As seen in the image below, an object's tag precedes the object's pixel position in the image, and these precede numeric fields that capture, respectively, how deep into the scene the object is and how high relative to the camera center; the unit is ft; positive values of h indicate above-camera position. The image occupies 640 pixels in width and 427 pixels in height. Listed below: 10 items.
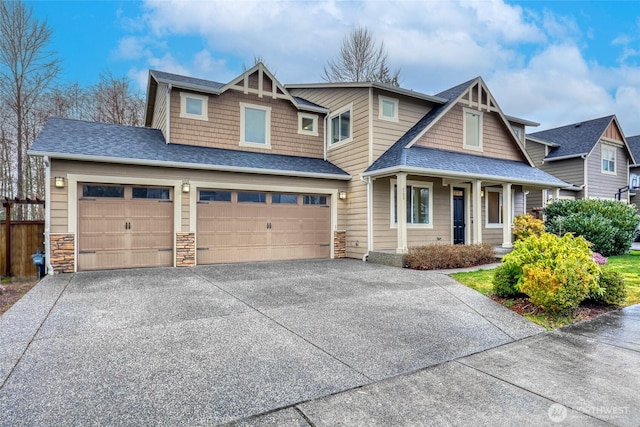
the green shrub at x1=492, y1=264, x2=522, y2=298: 20.18 -3.67
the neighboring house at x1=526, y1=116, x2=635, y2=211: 57.21 +9.91
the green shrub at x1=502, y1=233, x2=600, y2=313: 17.29 -2.72
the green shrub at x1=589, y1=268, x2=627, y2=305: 18.93 -3.84
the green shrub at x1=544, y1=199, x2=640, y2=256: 36.94 -0.51
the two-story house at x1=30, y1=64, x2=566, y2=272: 29.48 +4.20
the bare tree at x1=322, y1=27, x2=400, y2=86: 70.90 +30.96
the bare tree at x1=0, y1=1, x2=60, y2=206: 47.52 +20.57
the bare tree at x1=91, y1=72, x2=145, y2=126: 60.23 +19.88
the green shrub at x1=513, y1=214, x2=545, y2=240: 38.46 -0.92
